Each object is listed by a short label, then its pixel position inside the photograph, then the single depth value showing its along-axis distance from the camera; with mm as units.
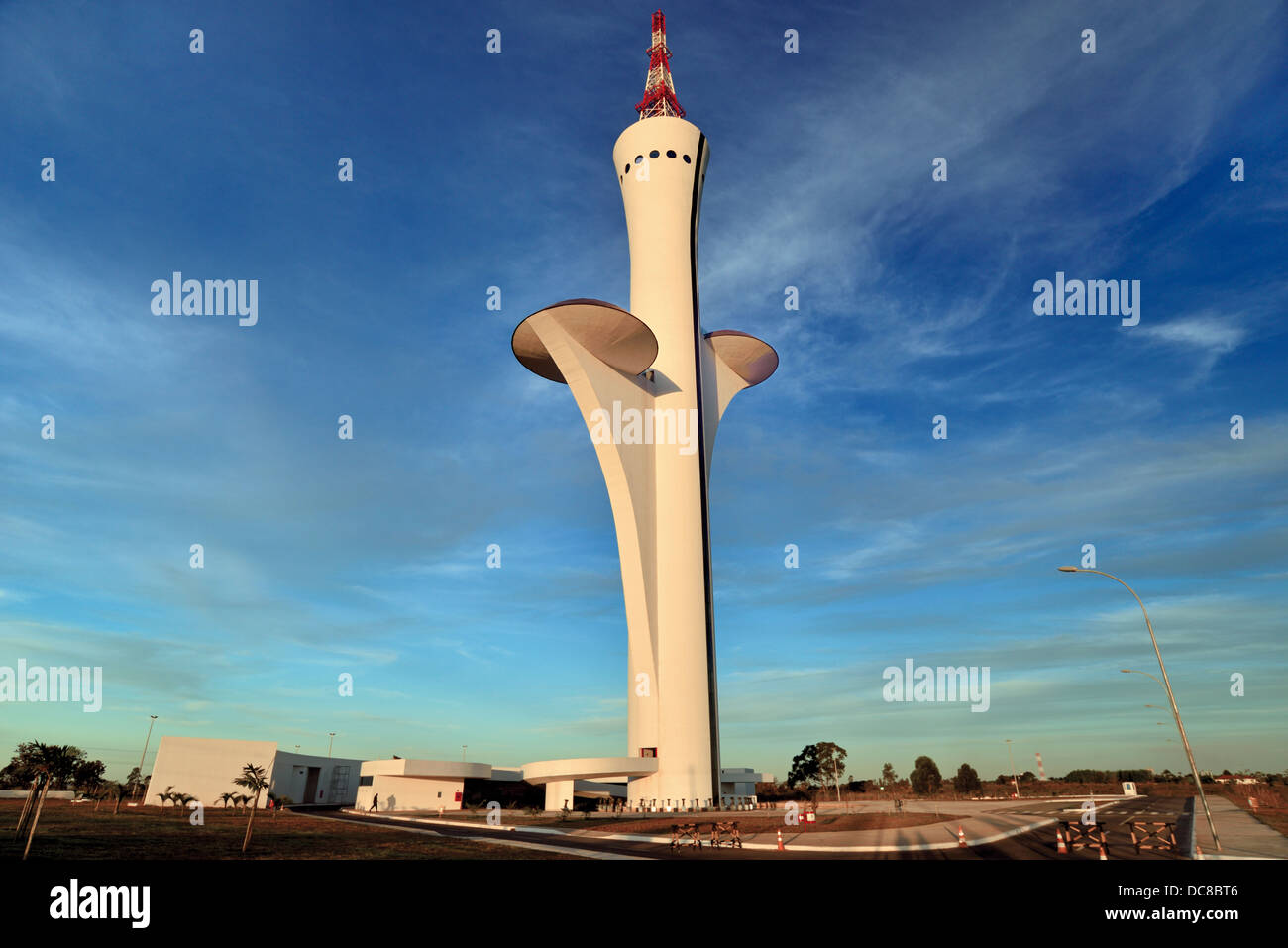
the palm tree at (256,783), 25334
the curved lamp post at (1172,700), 22578
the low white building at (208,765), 55750
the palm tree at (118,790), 49628
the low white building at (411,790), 46281
